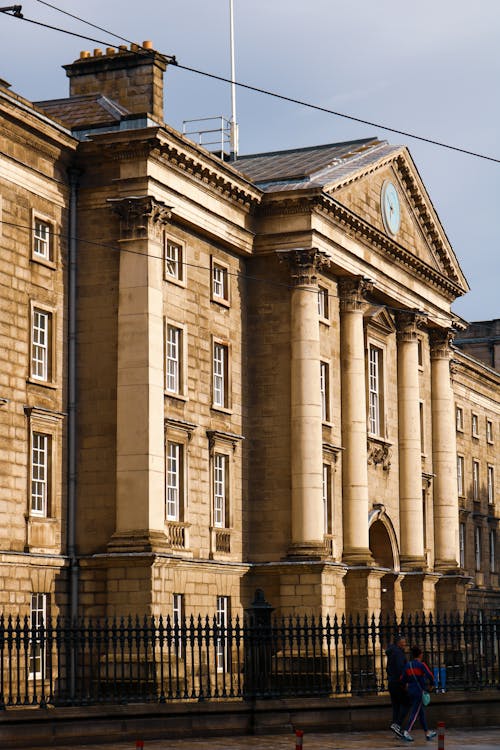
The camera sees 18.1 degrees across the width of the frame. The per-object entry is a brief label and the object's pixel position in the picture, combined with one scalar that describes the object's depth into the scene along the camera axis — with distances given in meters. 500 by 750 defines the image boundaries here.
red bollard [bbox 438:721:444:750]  24.70
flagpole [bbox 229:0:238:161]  62.12
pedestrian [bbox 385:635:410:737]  31.95
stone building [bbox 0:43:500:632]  43.72
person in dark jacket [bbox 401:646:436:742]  31.64
